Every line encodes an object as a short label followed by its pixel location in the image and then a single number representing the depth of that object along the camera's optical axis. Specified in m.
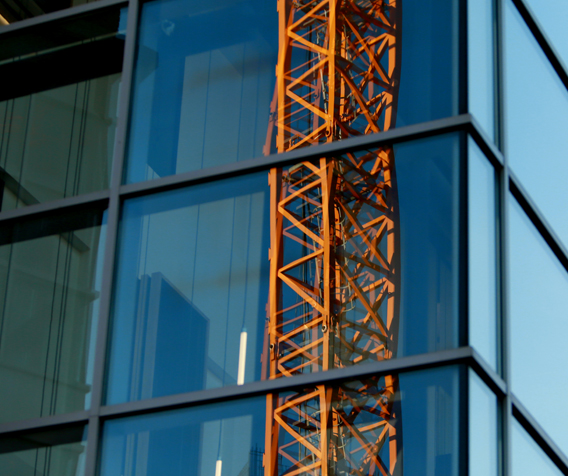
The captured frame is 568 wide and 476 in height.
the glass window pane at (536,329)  15.98
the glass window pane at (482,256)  14.69
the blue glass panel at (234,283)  14.91
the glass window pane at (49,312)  16.70
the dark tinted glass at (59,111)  18.66
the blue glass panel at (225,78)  16.52
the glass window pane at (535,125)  17.70
